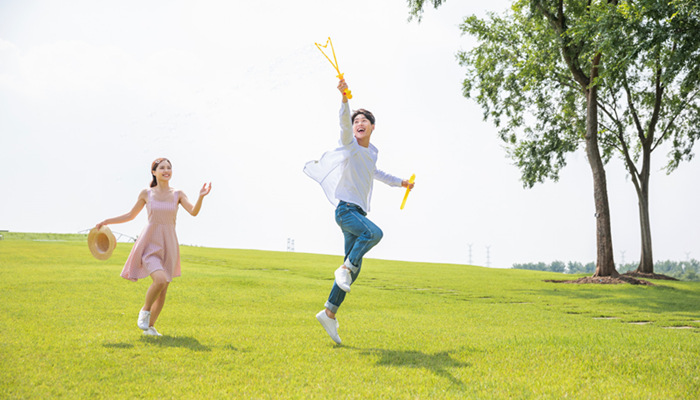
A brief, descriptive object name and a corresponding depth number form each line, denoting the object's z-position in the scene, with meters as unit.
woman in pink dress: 7.50
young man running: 6.59
